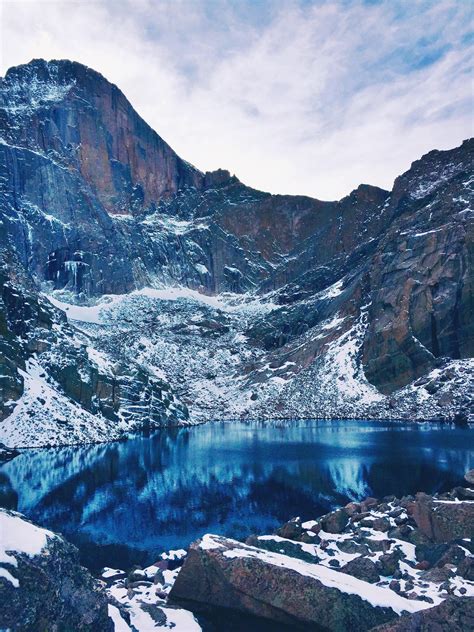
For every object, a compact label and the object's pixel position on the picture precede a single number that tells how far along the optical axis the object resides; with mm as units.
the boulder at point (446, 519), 26172
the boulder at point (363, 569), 21406
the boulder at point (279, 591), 15812
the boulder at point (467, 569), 20438
